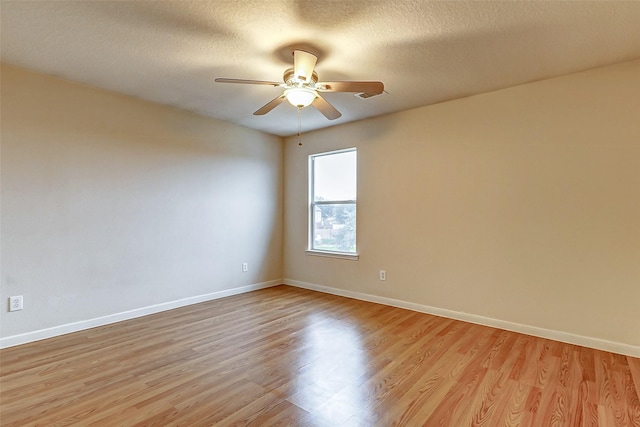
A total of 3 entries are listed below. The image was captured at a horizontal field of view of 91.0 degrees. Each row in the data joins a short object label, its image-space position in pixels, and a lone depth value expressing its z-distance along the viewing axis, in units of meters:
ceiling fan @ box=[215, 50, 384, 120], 2.32
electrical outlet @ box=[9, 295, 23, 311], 2.68
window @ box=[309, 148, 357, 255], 4.41
